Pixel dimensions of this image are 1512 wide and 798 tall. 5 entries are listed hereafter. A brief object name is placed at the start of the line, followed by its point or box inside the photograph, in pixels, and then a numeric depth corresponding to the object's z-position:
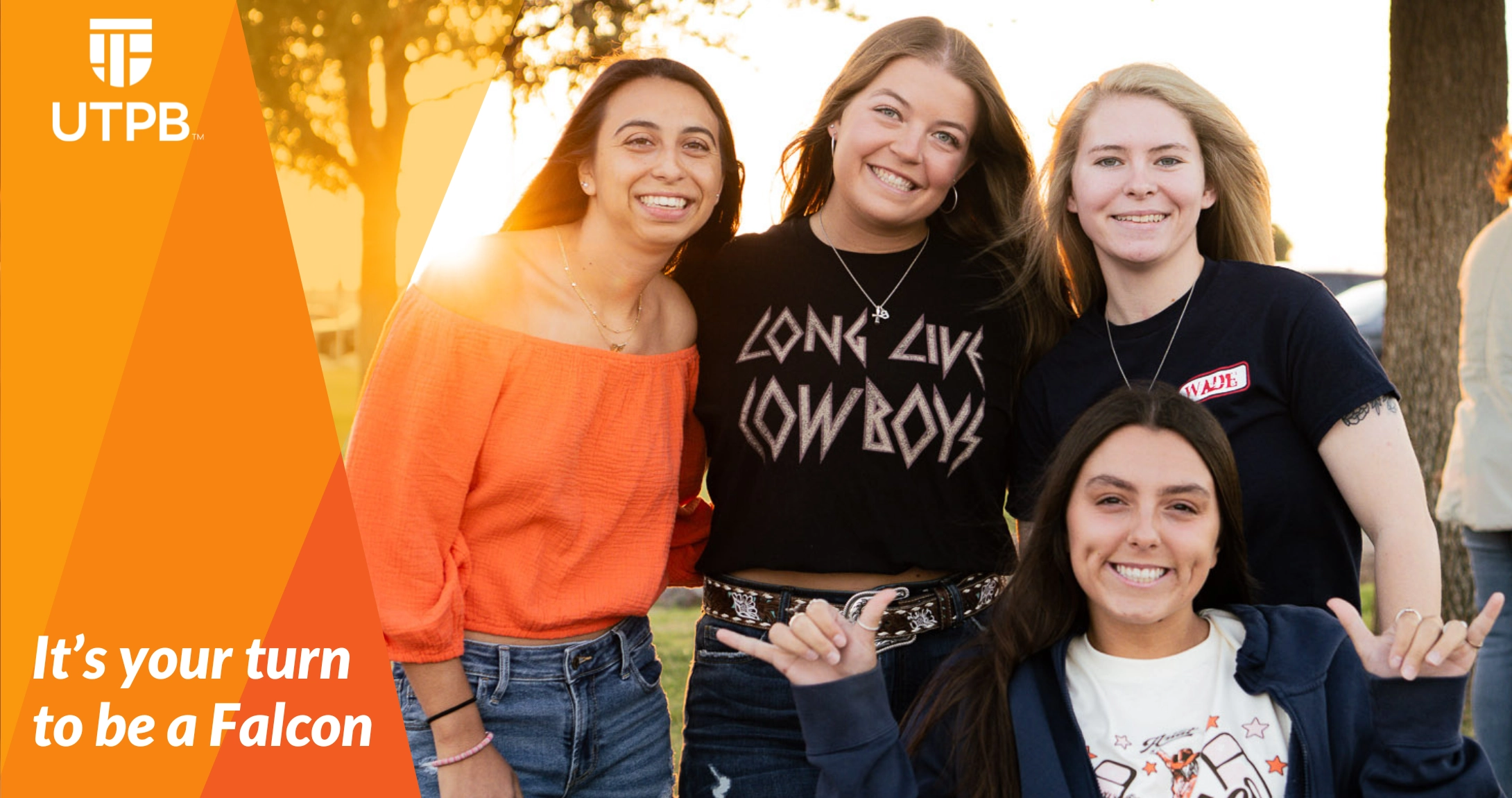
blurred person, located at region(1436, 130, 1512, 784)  3.68
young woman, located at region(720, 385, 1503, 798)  2.21
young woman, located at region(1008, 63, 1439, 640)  2.49
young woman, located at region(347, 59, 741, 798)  2.47
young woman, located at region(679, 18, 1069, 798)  2.79
